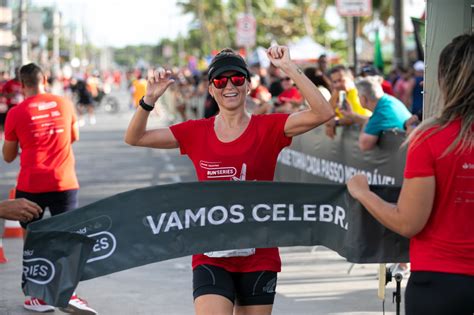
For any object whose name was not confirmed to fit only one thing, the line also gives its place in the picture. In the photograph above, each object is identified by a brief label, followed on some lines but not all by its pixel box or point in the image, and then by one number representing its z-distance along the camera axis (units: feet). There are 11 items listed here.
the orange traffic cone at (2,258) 34.22
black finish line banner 15.20
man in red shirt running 26.35
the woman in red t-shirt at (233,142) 15.99
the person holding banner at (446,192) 12.19
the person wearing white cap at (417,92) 37.82
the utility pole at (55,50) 254.45
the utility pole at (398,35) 89.61
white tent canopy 109.91
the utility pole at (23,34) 80.25
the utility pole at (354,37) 53.02
